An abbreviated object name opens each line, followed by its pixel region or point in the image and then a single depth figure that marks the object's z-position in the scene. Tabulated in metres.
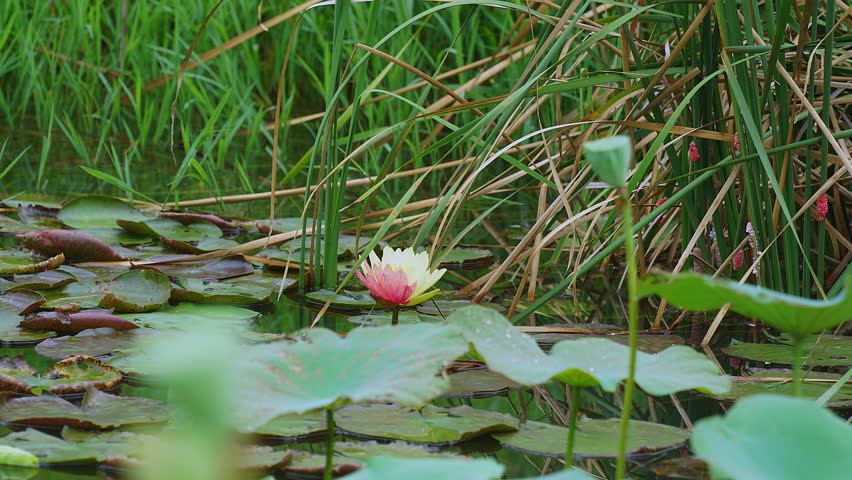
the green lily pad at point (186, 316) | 7.91
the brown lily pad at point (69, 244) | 8.25
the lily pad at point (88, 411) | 7.50
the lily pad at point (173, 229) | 8.48
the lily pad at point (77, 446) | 7.41
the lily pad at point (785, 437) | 7.11
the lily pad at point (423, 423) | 7.50
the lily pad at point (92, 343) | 7.77
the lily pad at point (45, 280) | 8.04
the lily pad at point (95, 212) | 8.66
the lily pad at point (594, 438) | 7.48
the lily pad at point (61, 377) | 7.59
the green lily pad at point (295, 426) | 7.50
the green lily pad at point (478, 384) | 7.67
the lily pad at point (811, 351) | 7.81
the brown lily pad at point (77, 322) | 7.86
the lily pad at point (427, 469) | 7.13
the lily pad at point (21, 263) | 8.12
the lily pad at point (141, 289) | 8.00
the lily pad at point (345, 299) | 8.08
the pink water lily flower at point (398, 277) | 7.78
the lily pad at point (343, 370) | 7.19
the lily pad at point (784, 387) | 7.65
